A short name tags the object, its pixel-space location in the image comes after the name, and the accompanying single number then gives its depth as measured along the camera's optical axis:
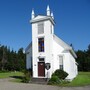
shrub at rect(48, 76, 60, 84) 11.77
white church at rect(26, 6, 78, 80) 14.43
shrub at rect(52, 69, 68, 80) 13.67
